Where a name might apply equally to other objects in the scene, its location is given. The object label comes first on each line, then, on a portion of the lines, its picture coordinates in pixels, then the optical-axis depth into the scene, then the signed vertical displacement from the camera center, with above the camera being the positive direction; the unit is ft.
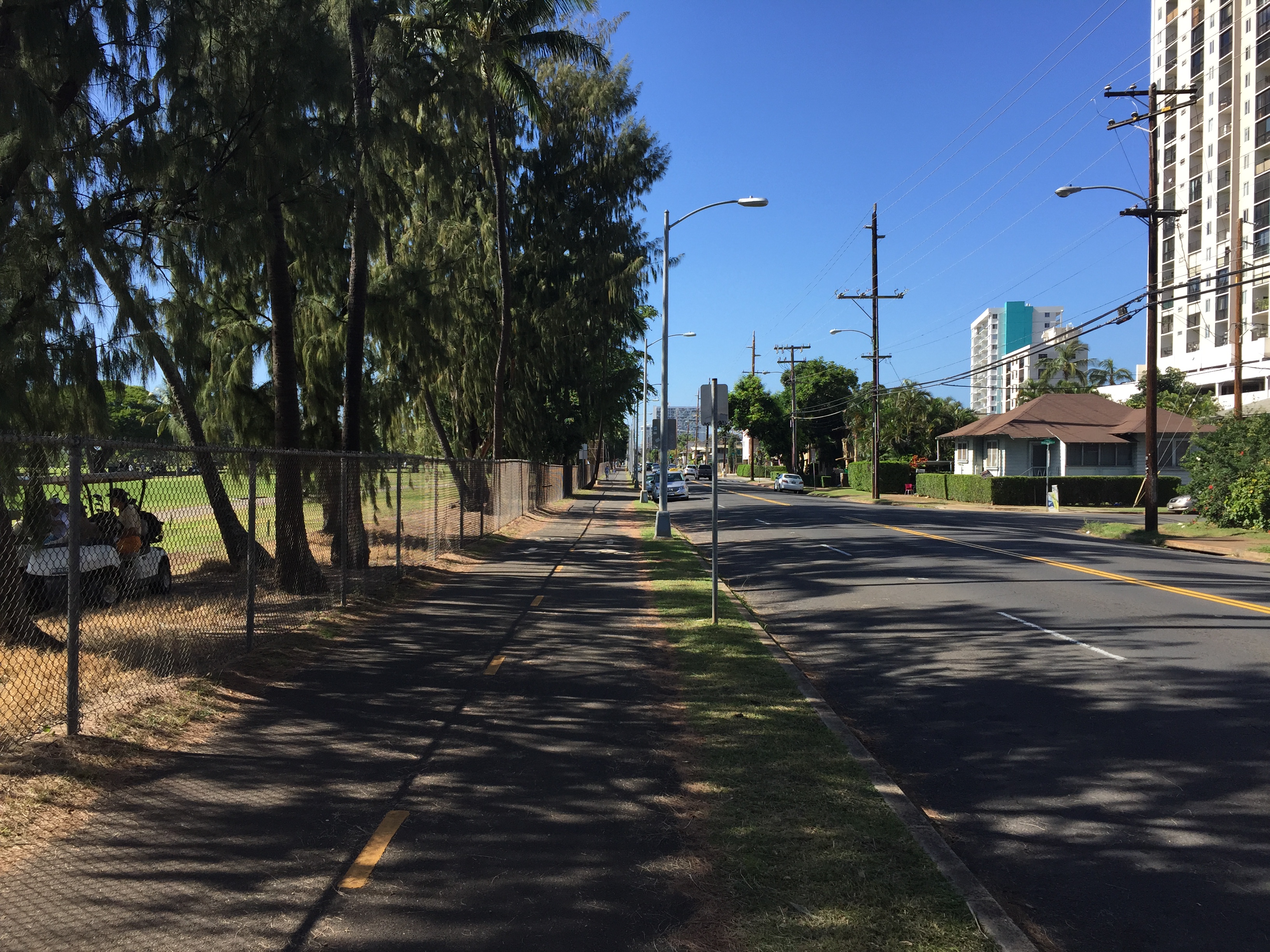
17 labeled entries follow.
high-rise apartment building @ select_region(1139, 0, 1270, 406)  216.54 +75.28
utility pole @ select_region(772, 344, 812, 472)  258.78 +15.29
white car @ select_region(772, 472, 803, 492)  217.97 -3.16
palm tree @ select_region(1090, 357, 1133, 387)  302.04 +30.58
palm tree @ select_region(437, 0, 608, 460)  76.43 +36.25
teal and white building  488.02 +59.63
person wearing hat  31.53 -1.92
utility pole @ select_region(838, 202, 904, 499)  162.09 +19.62
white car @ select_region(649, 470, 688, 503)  153.17 -3.15
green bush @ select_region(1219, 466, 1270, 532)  86.48 -2.95
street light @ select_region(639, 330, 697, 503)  160.45 +0.95
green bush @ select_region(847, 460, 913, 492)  201.87 -1.53
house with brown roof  165.58 +5.37
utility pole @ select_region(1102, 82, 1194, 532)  82.89 +17.75
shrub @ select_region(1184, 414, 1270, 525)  90.07 +1.05
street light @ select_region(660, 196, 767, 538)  81.61 +9.53
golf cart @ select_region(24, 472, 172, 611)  26.35 -2.74
